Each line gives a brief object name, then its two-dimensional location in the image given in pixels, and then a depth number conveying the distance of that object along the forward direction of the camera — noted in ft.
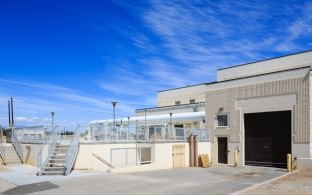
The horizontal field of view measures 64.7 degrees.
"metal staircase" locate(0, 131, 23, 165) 60.97
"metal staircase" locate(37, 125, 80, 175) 46.93
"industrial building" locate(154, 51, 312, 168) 60.79
